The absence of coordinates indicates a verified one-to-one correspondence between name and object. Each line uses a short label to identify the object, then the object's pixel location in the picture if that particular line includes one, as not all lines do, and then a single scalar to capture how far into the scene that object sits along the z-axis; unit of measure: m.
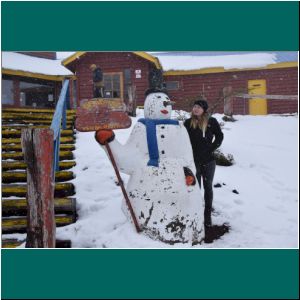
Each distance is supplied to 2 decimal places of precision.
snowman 2.49
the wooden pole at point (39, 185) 2.21
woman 2.76
